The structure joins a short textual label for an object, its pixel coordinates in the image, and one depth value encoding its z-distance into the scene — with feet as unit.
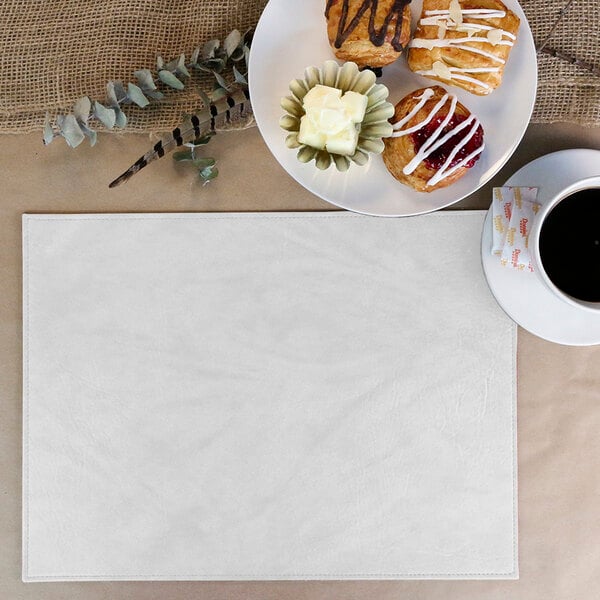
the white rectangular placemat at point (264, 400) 2.40
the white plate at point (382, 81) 2.08
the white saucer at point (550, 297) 2.21
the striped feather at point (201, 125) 2.28
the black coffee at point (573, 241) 2.00
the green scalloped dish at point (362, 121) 1.94
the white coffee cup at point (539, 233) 1.93
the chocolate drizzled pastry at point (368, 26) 1.97
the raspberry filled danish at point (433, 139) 1.98
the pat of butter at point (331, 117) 1.88
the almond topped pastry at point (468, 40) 1.98
